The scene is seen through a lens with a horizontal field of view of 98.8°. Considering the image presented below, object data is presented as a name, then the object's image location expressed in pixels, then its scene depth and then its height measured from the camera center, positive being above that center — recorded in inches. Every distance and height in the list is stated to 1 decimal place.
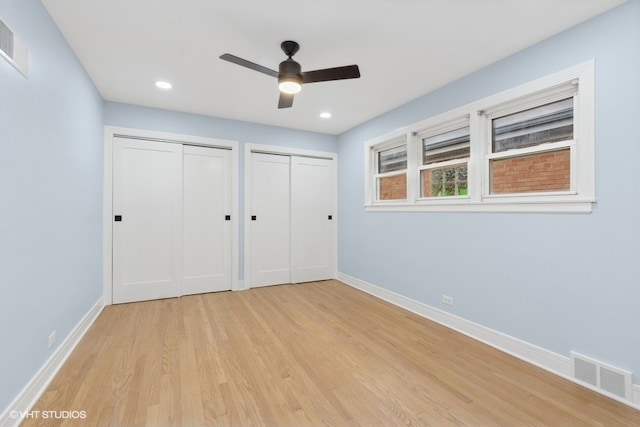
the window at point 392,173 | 149.2 +22.3
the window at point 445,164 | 116.6 +22.1
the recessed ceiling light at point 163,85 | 118.7 +56.2
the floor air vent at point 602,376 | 69.9 -43.6
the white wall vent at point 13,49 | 56.4 +35.6
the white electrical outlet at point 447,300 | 115.5 -36.8
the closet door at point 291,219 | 174.2 -4.4
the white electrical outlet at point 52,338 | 78.4 -36.7
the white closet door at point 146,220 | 141.6 -4.2
